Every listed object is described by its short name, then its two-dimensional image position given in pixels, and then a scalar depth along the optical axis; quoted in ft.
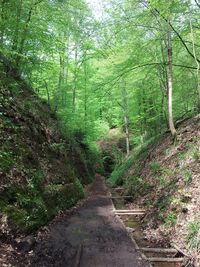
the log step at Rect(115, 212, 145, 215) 28.45
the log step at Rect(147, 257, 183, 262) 16.99
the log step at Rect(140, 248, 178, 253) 18.32
